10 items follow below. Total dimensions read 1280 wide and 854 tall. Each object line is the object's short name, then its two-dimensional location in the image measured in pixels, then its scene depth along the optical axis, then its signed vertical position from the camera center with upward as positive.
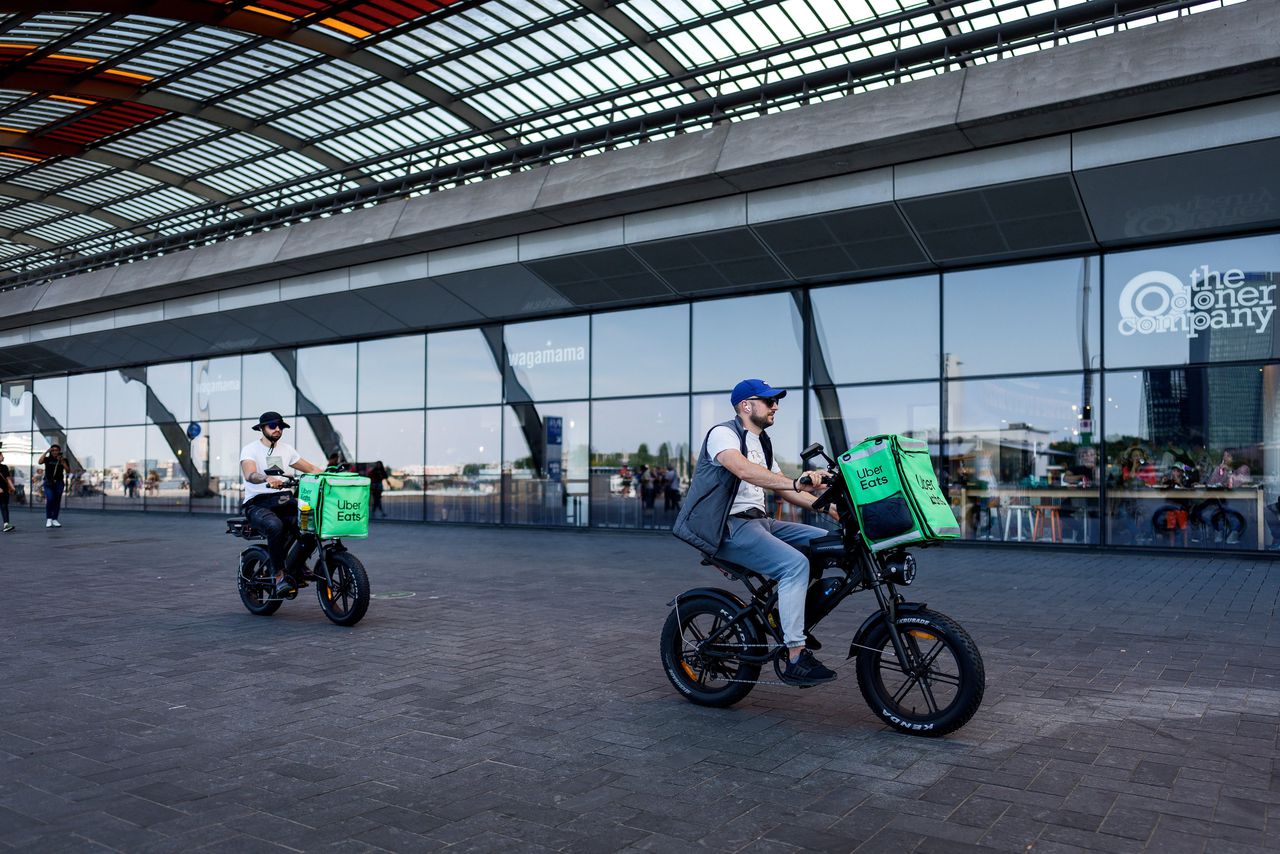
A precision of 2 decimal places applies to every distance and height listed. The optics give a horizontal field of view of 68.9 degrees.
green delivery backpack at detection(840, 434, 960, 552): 4.41 -0.18
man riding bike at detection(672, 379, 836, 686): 4.79 -0.29
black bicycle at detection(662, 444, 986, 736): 4.50 -0.94
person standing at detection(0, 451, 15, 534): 19.17 -0.67
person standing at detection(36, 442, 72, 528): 19.95 -0.43
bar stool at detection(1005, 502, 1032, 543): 15.84 -0.98
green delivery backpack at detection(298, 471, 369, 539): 7.72 -0.38
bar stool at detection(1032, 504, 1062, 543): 15.52 -1.06
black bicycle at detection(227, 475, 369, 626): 7.79 -1.04
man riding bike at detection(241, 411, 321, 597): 8.05 -0.33
